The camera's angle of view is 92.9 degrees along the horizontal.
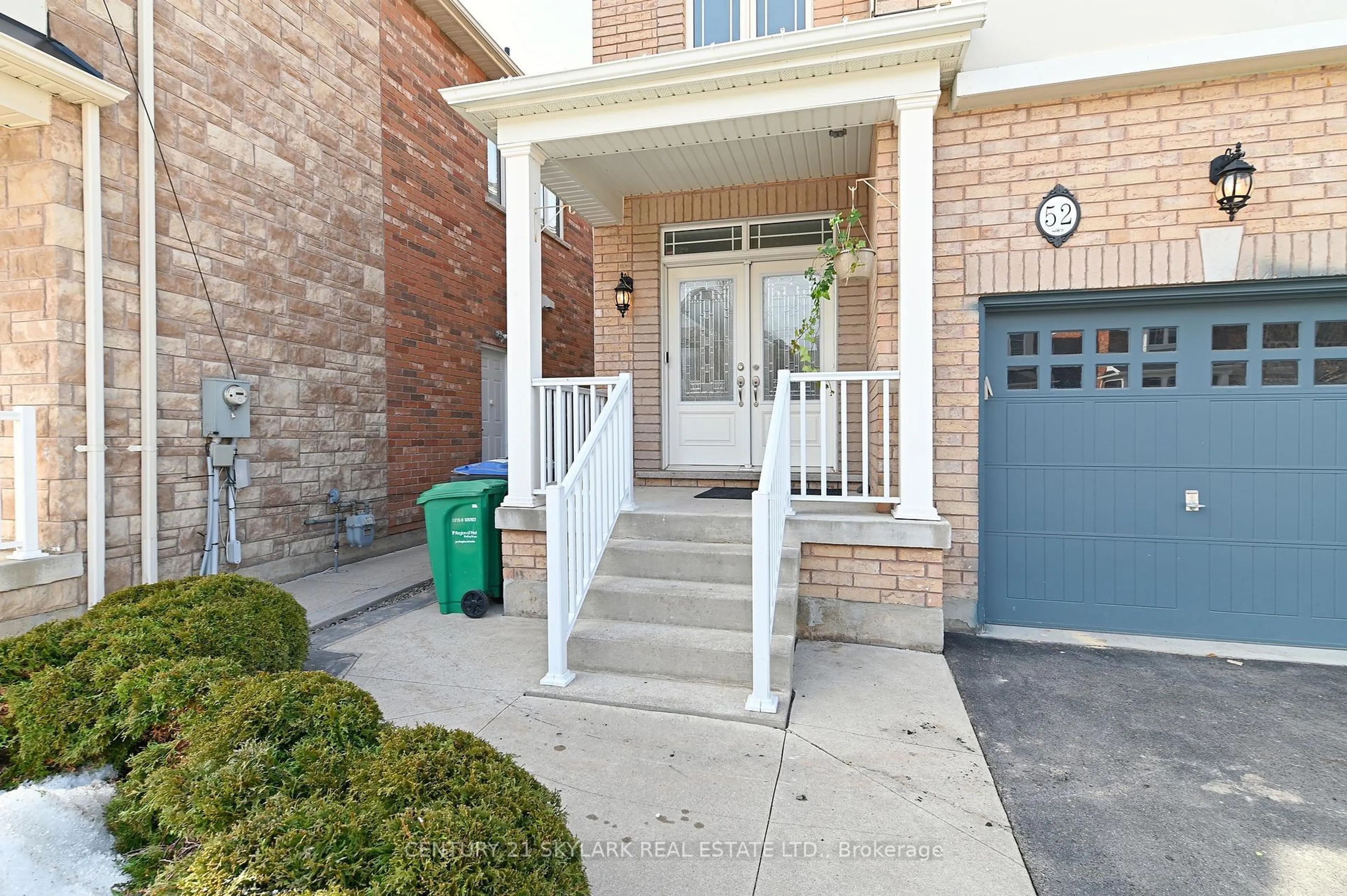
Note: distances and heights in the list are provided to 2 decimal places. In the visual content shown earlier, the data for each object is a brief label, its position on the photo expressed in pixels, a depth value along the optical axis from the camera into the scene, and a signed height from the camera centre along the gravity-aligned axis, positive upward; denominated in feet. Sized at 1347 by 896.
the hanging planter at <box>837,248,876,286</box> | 14.40 +3.98
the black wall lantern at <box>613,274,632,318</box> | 18.85 +4.33
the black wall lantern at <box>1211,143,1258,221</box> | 11.60 +4.75
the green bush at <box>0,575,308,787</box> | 6.86 -2.71
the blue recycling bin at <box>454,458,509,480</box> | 16.38 -0.79
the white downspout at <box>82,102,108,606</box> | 12.81 +1.60
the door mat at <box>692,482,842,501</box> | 16.14 -1.39
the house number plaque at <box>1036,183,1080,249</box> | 12.73 +4.46
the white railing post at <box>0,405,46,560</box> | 12.01 -0.81
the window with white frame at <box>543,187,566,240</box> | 28.71 +10.63
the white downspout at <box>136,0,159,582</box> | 13.87 +2.88
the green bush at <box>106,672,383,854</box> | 5.21 -2.79
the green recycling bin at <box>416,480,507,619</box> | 14.75 -2.36
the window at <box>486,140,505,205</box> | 28.37 +11.97
